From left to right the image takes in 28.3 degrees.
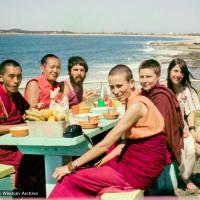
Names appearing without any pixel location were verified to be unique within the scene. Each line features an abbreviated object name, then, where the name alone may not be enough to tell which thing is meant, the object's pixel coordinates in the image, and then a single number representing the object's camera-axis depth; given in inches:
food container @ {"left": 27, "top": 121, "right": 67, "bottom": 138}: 120.5
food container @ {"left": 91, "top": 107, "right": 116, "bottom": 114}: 169.3
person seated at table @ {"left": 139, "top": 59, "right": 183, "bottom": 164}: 143.6
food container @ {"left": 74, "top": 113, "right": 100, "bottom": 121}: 137.5
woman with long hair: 173.2
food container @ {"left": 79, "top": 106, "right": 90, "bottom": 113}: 164.2
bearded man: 195.0
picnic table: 119.0
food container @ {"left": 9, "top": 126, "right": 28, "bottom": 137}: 123.4
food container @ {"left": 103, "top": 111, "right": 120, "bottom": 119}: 156.8
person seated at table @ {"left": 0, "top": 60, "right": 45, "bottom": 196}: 151.3
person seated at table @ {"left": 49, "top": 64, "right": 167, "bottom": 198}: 105.7
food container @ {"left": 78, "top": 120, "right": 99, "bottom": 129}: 134.4
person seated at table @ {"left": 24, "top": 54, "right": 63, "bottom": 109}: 182.9
